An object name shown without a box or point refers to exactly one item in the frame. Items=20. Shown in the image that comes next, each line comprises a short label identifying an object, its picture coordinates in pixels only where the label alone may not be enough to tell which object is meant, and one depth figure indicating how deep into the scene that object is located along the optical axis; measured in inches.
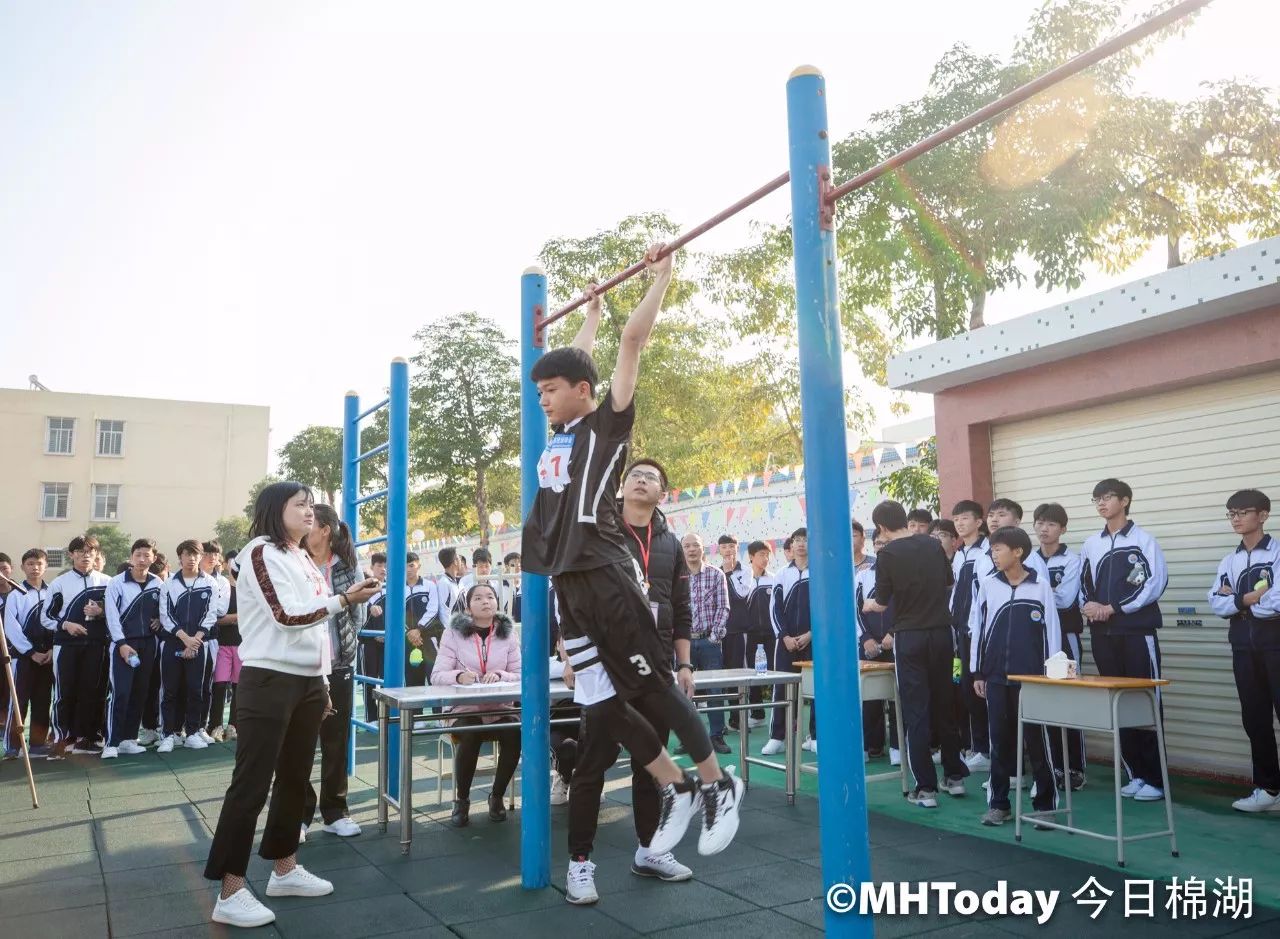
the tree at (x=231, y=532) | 1460.4
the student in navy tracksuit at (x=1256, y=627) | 219.3
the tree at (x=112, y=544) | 1361.0
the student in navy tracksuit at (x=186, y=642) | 341.4
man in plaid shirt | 342.3
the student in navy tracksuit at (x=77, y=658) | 337.1
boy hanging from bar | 131.3
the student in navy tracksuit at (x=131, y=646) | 330.6
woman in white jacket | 147.0
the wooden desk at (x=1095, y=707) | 175.3
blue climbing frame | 230.4
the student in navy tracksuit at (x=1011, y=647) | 210.5
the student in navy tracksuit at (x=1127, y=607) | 236.7
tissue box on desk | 192.5
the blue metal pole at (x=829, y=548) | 99.7
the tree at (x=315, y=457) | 1408.7
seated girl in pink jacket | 238.2
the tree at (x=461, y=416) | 1029.8
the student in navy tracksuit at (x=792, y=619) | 331.9
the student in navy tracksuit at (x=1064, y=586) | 257.0
